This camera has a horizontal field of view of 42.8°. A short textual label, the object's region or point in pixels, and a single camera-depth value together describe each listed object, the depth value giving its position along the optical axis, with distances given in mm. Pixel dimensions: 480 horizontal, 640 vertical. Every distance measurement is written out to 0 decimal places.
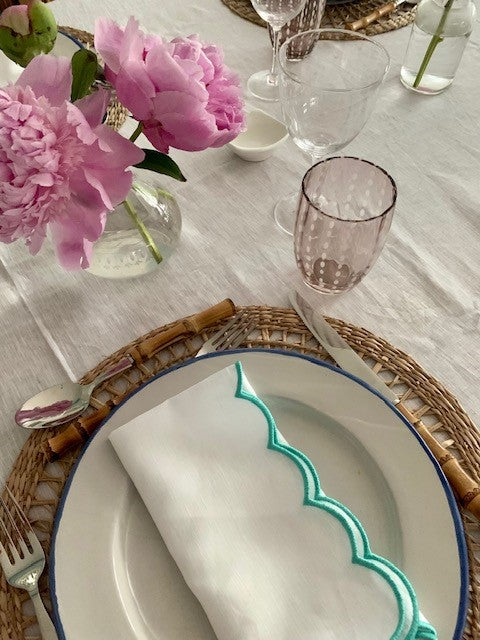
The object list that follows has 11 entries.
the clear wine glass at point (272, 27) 725
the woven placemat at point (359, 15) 865
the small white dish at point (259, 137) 708
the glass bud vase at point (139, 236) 569
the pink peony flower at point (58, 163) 376
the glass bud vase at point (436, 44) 722
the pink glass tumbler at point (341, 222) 527
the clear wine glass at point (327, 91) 578
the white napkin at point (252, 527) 368
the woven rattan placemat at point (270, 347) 418
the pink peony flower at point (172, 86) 388
